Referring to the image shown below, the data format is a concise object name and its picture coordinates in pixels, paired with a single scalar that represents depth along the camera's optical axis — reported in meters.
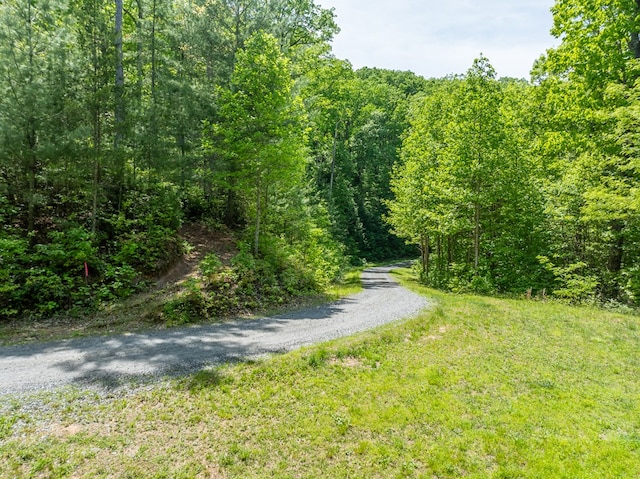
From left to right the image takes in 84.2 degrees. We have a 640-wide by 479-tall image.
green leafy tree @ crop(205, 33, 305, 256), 13.30
